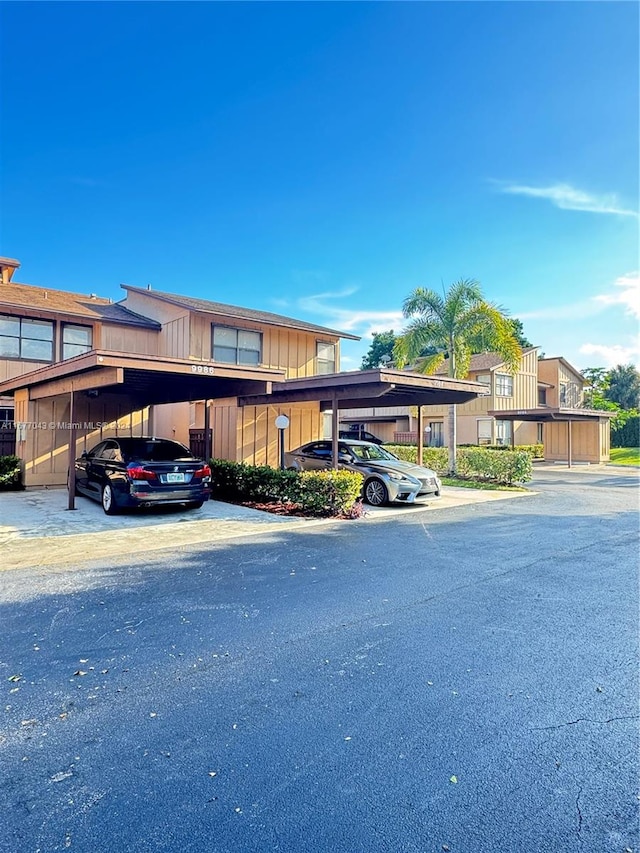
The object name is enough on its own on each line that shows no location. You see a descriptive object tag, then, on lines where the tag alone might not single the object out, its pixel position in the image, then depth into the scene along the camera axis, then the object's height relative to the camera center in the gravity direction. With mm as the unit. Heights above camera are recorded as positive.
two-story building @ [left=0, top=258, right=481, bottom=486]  11742 +1195
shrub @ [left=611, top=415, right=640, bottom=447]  36875 +59
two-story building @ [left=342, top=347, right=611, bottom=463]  29984 +966
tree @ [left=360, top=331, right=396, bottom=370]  54219 +9623
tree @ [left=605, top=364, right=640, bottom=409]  40844 +3960
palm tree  17766 +3931
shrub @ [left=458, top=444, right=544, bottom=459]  30391 -951
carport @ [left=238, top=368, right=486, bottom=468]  10164 +1047
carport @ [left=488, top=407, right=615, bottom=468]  23453 +841
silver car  11523 -850
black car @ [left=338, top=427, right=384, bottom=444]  23773 -47
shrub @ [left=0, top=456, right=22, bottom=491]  13328 -1064
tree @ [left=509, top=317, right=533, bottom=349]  52812 +10627
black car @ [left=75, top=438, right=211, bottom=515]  9289 -784
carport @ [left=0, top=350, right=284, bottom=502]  8759 +1085
